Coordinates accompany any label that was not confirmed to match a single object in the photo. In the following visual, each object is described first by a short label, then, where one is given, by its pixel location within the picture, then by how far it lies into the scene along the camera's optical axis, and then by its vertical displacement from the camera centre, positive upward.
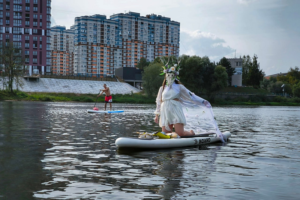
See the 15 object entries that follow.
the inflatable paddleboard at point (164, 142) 10.10 -1.46
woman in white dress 11.79 -0.24
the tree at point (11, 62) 67.68 +5.98
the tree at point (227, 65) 126.81 +11.05
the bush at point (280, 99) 101.62 -0.75
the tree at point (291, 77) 162.07 +9.41
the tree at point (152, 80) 74.69 +3.13
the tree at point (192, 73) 83.75 +5.27
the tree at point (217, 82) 84.70 +3.25
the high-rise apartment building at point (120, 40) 151.88 +24.69
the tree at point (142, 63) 145.50 +13.02
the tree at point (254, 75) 132.62 +7.93
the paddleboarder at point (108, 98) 31.01 -0.36
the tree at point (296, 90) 119.06 +2.25
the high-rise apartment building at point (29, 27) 118.88 +22.40
